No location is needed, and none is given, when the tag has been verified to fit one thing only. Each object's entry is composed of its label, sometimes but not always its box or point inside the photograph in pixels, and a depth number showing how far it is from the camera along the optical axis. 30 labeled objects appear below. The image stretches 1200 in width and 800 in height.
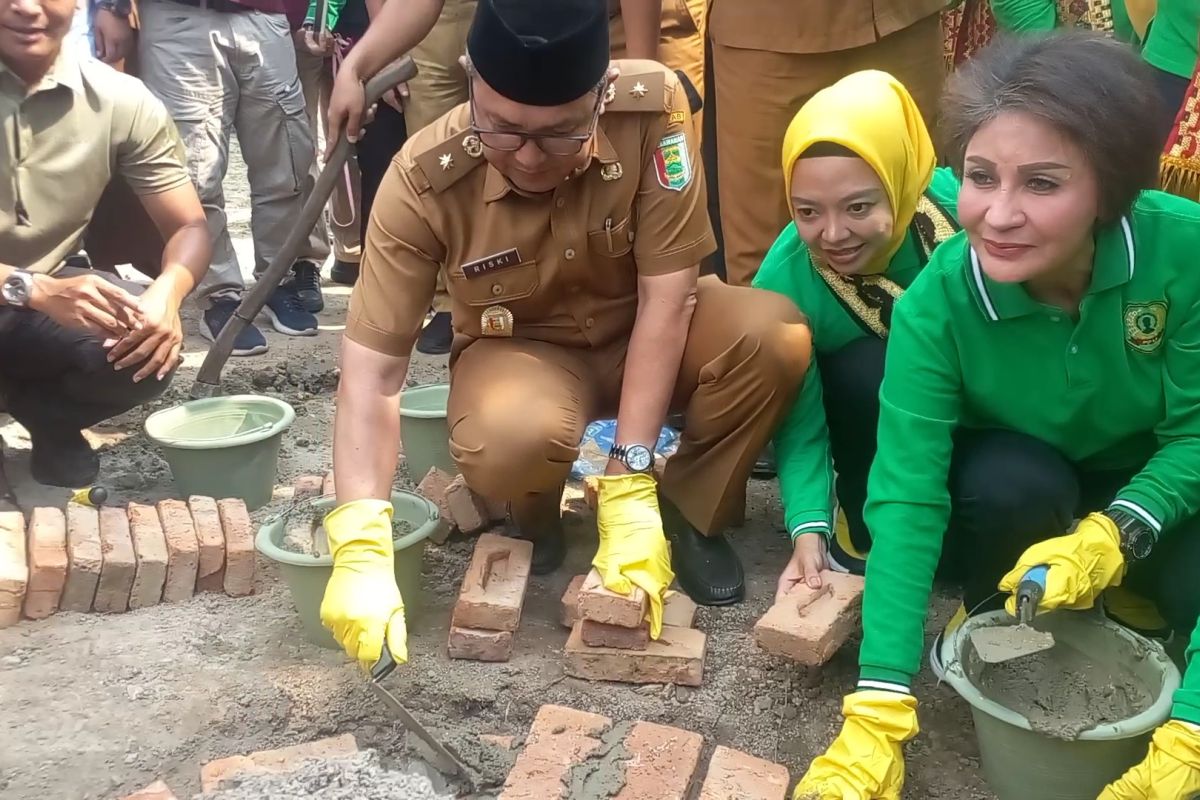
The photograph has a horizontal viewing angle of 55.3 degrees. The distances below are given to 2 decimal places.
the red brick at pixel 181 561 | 2.67
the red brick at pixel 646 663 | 2.34
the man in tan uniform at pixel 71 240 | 2.98
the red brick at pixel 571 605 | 2.51
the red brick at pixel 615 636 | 2.34
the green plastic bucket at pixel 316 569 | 2.36
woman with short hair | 1.85
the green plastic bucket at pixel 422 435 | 3.16
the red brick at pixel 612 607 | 2.29
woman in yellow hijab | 2.42
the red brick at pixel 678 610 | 2.47
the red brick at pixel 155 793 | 1.89
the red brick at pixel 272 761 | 1.94
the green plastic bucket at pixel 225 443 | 3.01
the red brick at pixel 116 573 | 2.61
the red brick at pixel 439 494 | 2.92
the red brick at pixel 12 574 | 2.55
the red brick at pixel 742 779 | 1.92
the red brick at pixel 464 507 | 2.88
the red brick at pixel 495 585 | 2.42
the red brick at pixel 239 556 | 2.70
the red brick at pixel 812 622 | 2.23
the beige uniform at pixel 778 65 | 2.96
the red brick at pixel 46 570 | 2.57
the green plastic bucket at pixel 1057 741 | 1.81
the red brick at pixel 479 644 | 2.42
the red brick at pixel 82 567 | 2.59
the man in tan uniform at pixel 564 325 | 2.16
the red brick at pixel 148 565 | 2.64
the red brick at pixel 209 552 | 2.70
